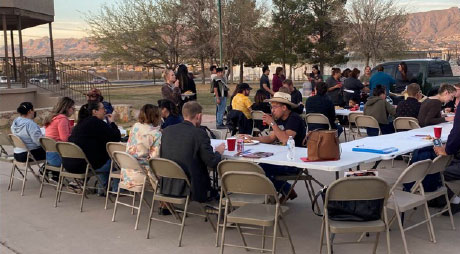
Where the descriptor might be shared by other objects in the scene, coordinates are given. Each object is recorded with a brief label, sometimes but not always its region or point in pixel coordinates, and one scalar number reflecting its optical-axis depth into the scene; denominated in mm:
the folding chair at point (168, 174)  4449
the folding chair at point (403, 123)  7039
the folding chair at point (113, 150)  5492
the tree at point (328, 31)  37812
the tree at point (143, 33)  34438
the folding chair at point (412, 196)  3985
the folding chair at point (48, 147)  5984
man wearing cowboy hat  5316
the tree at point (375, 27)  38500
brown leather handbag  4363
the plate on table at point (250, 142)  5461
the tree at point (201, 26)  34719
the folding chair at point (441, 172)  4384
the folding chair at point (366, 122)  7805
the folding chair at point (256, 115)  8977
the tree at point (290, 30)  37562
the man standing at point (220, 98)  12664
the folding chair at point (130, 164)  4914
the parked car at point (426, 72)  13828
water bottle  4598
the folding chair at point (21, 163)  6480
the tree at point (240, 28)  34969
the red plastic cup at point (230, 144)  5086
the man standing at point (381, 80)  11406
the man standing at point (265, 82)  12844
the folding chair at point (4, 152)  6836
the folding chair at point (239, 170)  4168
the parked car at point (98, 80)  17066
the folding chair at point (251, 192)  3826
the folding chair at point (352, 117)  8550
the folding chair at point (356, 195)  3566
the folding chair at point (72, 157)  5609
